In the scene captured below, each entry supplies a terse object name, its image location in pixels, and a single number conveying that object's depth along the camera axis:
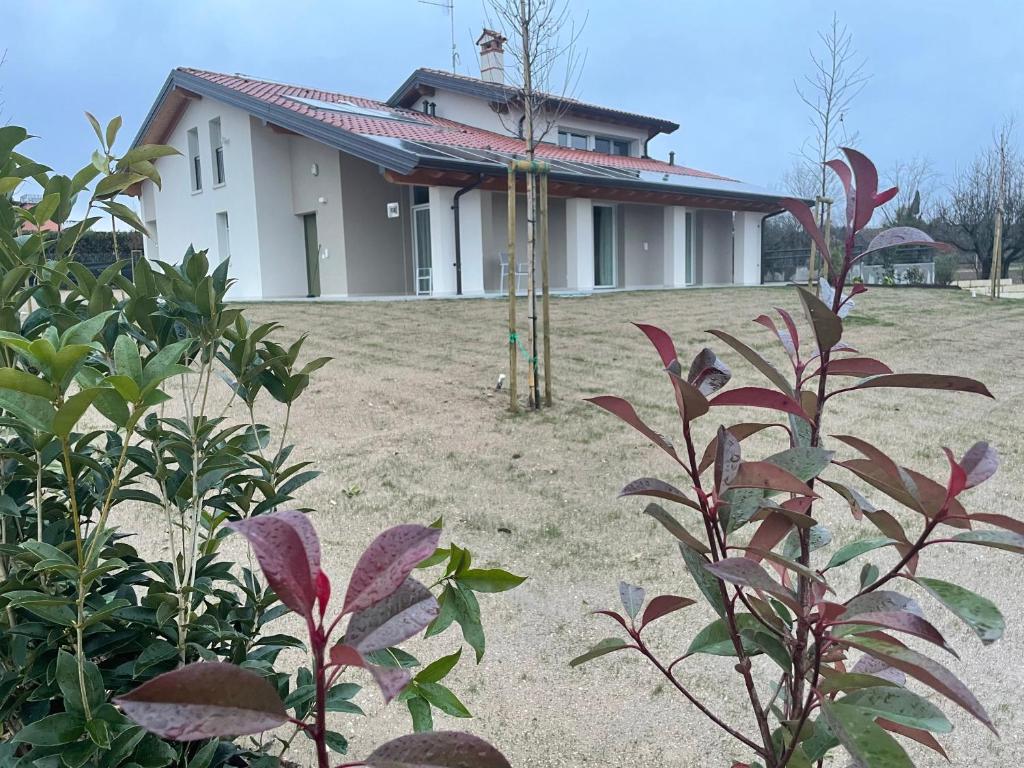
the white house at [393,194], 14.16
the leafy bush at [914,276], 27.88
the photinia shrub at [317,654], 0.53
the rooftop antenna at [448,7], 19.75
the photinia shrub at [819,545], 0.72
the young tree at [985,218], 33.55
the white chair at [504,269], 15.62
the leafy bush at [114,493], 1.00
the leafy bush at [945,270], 28.55
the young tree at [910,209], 34.53
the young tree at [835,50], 12.77
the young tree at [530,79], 5.88
